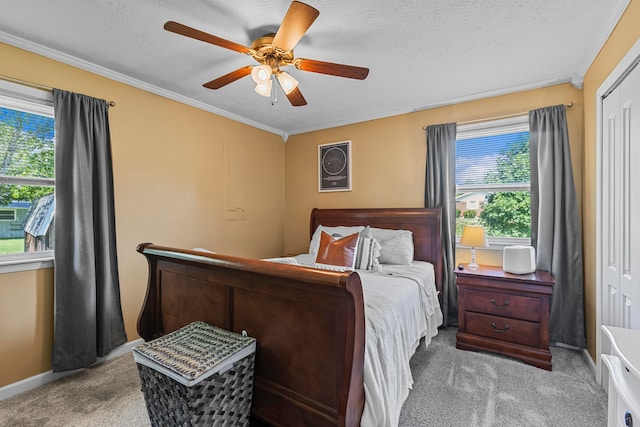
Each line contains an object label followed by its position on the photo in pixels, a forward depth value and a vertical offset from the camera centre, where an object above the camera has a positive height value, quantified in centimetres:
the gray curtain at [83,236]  223 -18
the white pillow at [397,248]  300 -37
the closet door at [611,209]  190 +2
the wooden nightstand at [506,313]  240 -88
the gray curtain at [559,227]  257 -13
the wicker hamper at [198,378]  132 -79
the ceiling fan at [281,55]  153 +100
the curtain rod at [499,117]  269 +97
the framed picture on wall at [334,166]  395 +64
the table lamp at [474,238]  280 -25
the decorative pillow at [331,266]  258 -49
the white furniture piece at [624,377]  86 -53
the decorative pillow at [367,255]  272 -40
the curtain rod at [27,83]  206 +94
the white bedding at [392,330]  134 -73
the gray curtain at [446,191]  314 +24
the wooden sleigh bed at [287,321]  128 -59
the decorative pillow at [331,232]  343 -23
